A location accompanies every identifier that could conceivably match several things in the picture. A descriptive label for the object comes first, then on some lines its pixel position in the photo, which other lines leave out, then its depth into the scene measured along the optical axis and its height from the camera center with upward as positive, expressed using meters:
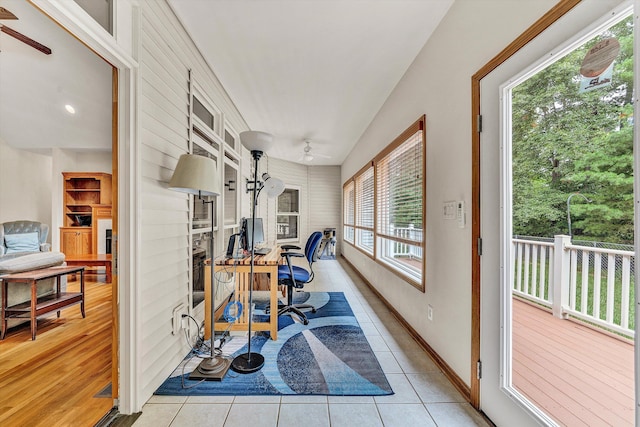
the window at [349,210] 6.11 +0.06
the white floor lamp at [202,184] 1.67 +0.20
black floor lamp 1.90 +0.44
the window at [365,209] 4.54 +0.07
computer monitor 2.47 -0.23
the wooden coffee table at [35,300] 2.35 -0.97
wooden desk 2.32 -0.70
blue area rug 1.70 -1.25
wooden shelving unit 4.81 +0.08
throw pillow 3.58 -0.47
